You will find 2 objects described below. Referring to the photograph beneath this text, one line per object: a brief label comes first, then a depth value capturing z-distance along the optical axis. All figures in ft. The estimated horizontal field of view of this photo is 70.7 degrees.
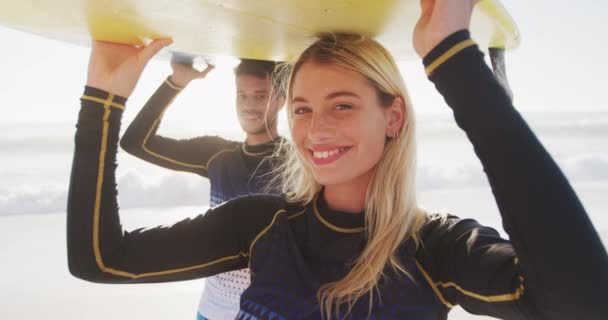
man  7.52
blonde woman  2.58
